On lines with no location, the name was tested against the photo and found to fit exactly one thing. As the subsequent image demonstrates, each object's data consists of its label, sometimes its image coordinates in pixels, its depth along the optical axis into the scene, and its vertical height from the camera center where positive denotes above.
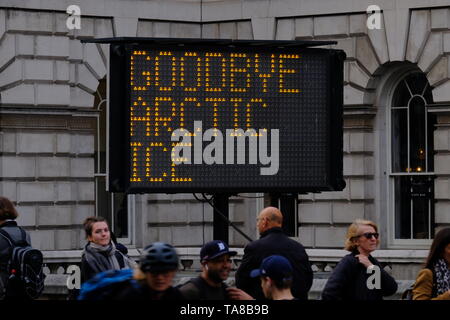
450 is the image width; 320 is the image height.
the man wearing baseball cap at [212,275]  12.52 -0.61
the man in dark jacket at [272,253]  15.21 -0.56
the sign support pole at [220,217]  15.59 -0.25
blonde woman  14.17 -0.68
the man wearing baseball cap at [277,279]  12.19 -0.62
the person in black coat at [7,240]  16.83 -0.48
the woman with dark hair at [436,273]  13.84 -0.66
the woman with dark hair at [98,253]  15.70 -0.57
